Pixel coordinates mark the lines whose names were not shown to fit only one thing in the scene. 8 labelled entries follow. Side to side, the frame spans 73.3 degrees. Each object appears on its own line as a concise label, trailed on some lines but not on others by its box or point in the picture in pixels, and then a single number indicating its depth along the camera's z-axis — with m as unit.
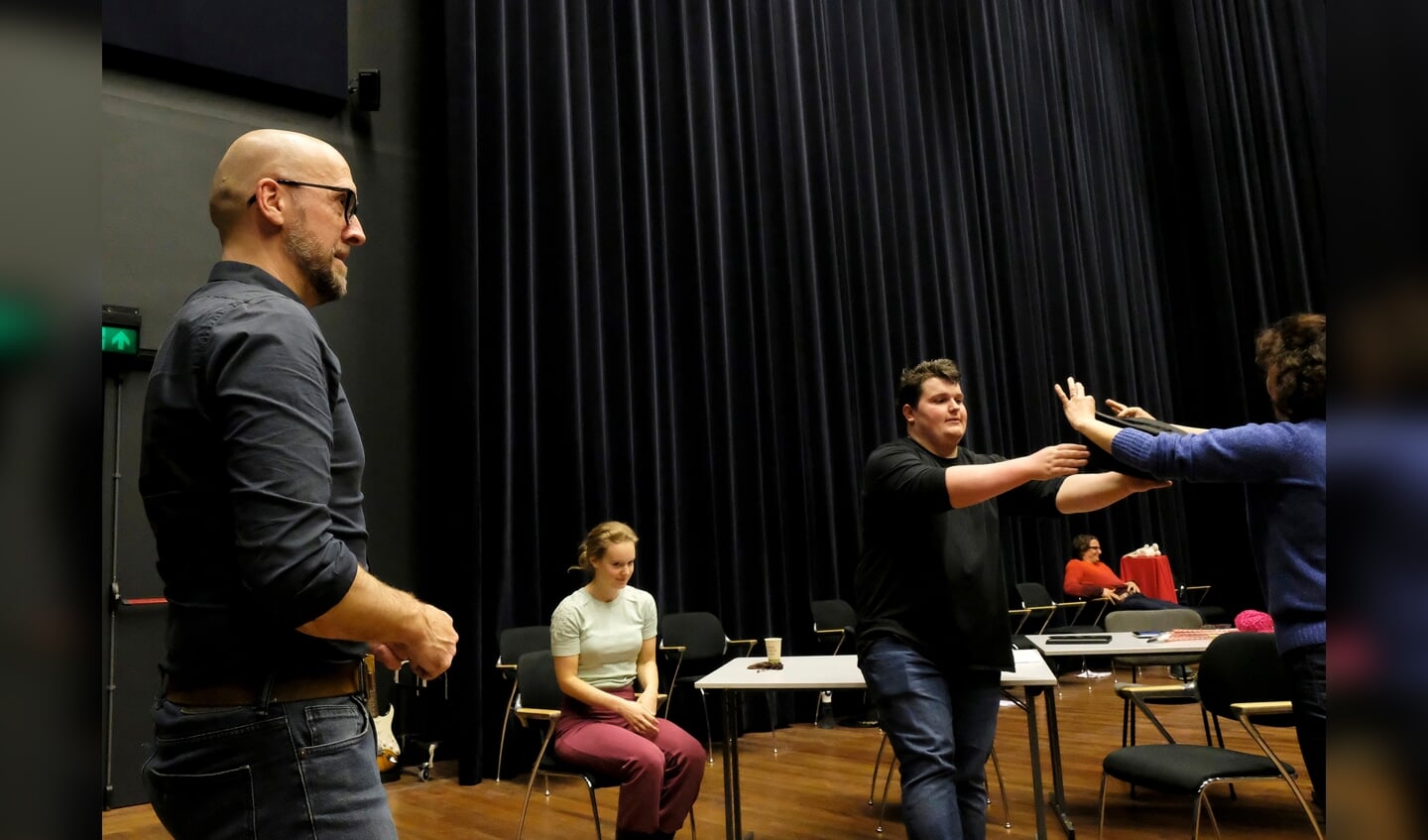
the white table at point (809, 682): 3.09
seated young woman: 3.19
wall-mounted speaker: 5.66
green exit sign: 4.57
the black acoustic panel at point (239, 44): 4.98
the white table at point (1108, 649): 3.45
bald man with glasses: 1.08
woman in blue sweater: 1.84
